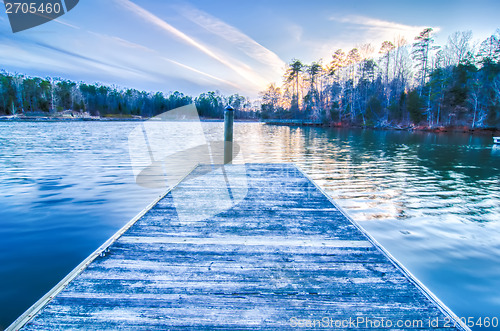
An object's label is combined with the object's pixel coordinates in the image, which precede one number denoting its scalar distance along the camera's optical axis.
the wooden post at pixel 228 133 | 8.05
